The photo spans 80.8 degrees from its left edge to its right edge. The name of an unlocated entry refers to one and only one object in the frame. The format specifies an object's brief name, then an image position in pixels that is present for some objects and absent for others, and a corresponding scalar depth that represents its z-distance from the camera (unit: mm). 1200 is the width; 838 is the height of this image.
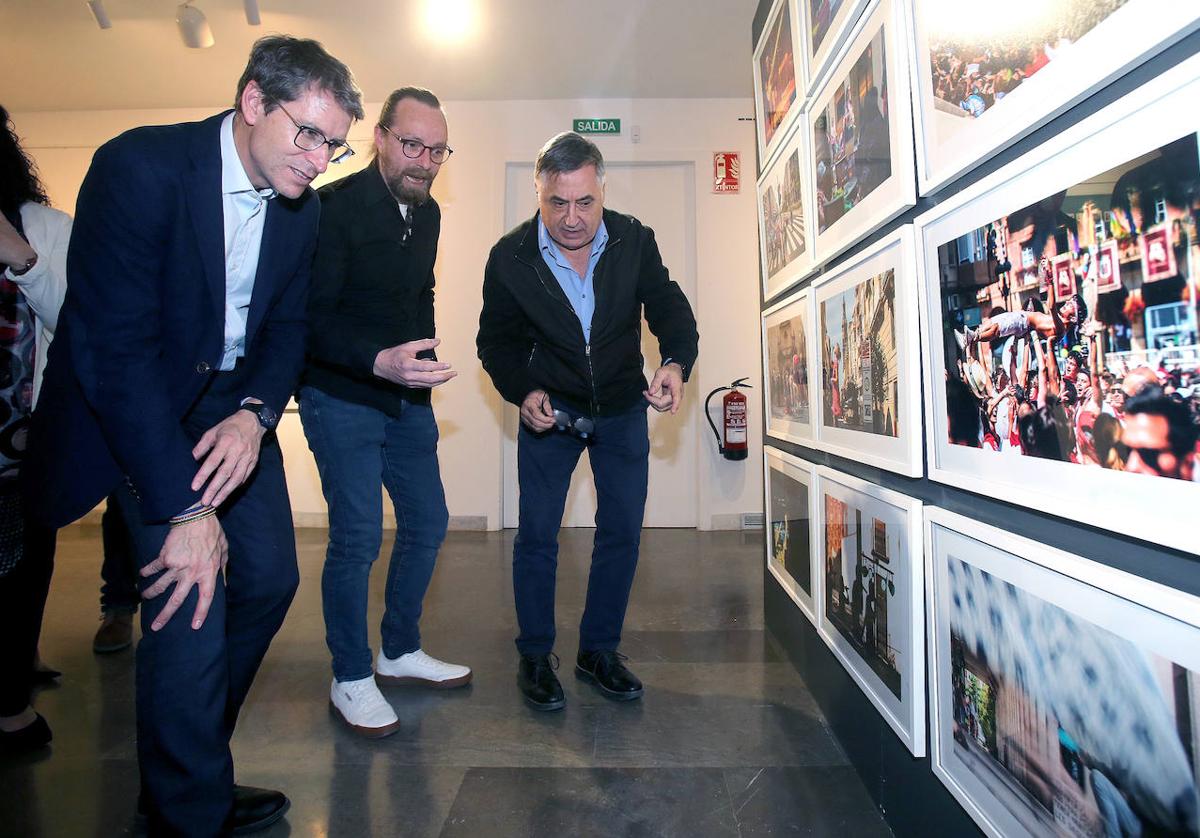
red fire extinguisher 4770
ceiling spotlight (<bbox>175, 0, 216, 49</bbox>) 3797
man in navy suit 1141
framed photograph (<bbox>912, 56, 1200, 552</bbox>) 660
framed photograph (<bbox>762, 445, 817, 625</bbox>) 2020
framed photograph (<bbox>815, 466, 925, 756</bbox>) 1280
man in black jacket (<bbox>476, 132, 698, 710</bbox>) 2074
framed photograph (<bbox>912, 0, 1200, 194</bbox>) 692
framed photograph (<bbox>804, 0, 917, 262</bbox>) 1255
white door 4973
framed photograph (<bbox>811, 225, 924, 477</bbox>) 1260
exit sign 4941
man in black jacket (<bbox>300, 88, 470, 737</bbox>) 1872
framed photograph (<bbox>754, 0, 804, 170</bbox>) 2020
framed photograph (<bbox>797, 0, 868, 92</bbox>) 1503
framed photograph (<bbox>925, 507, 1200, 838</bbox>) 688
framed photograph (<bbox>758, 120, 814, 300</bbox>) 1972
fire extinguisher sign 4871
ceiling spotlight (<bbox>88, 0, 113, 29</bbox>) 3757
